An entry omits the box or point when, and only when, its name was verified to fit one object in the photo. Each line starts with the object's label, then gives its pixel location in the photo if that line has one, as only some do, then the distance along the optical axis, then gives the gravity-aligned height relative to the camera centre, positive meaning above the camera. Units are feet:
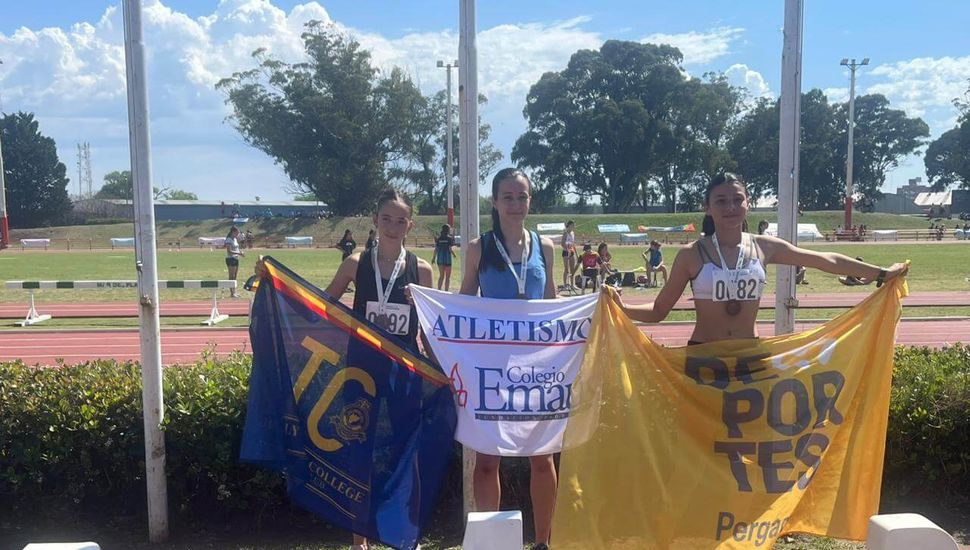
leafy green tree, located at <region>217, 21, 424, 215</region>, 218.18 +31.62
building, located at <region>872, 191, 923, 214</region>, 296.92 +5.61
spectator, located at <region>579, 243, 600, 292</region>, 64.80 -3.82
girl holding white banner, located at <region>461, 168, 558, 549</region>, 12.27 -0.83
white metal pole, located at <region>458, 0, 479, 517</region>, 13.79 +1.99
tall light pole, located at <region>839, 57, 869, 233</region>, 160.65 +25.56
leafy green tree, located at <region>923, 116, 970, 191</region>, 256.11 +22.23
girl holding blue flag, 12.48 -0.92
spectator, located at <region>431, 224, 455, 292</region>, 60.49 -2.30
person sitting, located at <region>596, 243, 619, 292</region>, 63.46 -4.07
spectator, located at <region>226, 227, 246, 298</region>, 67.31 -2.65
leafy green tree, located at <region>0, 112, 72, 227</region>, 216.54 +15.03
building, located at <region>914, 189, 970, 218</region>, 241.76 +6.53
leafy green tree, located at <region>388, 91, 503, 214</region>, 228.63 +20.67
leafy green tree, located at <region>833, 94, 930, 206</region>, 264.93 +29.90
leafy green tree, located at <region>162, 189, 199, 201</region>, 385.15 +16.10
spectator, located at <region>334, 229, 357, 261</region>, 72.87 -2.08
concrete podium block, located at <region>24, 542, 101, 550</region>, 6.82 -3.00
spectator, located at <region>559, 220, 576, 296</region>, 69.41 -3.27
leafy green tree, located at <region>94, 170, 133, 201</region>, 349.00 +19.76
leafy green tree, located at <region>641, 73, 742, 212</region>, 239.50 +27.79
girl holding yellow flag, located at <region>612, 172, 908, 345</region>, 11.93 -0.83
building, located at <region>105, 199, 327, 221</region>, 270.87 +5.39
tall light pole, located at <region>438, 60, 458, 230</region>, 118.72 +4.19
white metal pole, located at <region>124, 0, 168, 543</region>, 12.53 -0.82
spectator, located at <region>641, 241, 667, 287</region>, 68.39 -3.78
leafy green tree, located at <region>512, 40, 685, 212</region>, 238.68 +33.49
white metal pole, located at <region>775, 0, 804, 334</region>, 14.24 +1.59
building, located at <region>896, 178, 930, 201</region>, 315.53 +14.24
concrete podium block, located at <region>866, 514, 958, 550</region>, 7.33 -3.18
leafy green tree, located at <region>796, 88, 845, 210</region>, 238.07 +19.89
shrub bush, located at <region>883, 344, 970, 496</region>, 13.75 -4.08
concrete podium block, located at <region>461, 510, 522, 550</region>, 7.09 -3.00
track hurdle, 43.65 -3.65
